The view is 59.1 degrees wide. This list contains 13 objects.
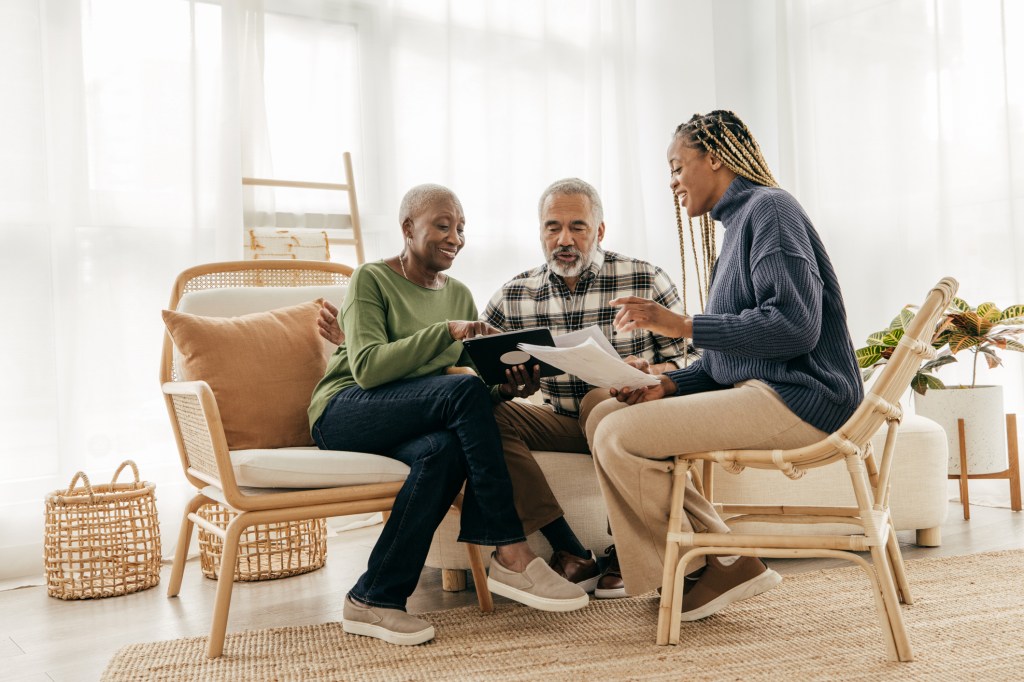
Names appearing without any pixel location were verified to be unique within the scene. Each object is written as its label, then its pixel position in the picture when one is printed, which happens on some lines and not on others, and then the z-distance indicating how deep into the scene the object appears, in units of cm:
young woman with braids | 163
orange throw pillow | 211
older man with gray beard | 226
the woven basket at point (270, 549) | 248
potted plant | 300
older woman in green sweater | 183
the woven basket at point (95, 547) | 238
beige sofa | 246
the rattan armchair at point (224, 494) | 176
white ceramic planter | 300
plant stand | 298
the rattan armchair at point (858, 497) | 155
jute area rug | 160
